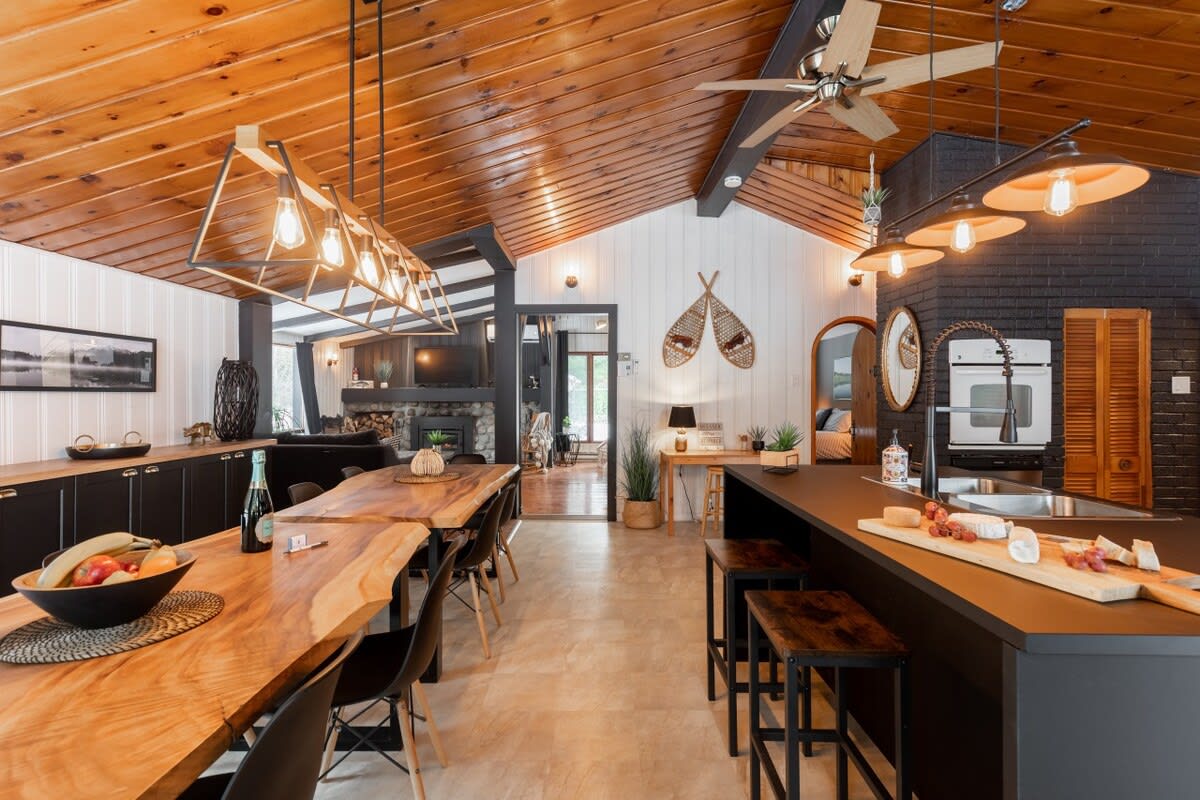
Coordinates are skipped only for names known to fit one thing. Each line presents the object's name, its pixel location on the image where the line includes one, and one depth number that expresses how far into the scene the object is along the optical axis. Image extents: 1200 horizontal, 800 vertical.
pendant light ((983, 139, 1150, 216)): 1.41
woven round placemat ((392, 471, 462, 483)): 3.25
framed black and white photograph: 3.47
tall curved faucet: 1.98
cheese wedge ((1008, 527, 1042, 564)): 1.22
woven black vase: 5.01
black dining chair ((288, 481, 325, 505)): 3.03
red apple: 1.13
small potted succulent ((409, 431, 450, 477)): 3.38
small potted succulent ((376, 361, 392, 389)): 10.90
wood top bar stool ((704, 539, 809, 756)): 2.08
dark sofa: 4.76
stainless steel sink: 1.90
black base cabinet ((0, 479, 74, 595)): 2.89
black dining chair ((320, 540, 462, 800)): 1.62
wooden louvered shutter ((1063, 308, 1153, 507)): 4.23
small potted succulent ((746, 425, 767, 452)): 5.76
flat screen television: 10.27
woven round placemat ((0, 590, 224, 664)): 1.04
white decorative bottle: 2.44
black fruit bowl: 1.06
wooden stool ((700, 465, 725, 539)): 5.55
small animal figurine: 4.71
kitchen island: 0.91
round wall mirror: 4.40
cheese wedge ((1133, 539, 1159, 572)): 1.16
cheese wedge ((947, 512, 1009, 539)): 1.42
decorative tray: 3.63
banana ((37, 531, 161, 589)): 1.10
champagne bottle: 1.75
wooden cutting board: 1.04
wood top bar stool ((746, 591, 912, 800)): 1.45
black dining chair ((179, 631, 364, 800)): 0.83
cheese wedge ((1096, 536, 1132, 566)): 1.19
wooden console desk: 5.38
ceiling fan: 1.97
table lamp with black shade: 5.59
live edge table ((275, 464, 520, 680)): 2.29
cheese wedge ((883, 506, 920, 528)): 1.59
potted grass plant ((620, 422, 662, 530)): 5.62
